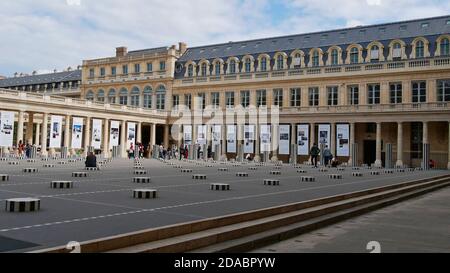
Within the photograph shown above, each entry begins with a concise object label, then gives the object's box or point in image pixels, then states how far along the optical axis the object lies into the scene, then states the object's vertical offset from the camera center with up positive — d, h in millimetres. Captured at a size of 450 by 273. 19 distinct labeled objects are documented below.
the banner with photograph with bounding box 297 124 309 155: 58625 +2634
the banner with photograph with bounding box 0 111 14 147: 43444 +2525
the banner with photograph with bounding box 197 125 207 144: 67388 +3784
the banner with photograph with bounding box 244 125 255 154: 62906 +2680
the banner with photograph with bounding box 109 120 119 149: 57906 +2766
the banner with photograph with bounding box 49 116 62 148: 49688 +2622
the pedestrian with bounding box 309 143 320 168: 37125 +766
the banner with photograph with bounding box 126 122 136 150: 61888 +3010
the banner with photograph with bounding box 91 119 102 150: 53456 +2761
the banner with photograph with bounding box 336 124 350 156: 55625 +2608
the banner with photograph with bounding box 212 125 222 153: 66188 +3740
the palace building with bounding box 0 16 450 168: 53625 +9713
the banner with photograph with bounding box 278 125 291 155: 59916 +2643
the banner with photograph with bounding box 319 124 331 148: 57125 +3395
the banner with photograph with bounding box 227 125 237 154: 64750 +2690
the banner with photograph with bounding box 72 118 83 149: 52406 +2636
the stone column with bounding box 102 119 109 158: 62738 +2541
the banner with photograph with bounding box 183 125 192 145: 69188 +3668
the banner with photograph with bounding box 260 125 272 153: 60969 +2897
